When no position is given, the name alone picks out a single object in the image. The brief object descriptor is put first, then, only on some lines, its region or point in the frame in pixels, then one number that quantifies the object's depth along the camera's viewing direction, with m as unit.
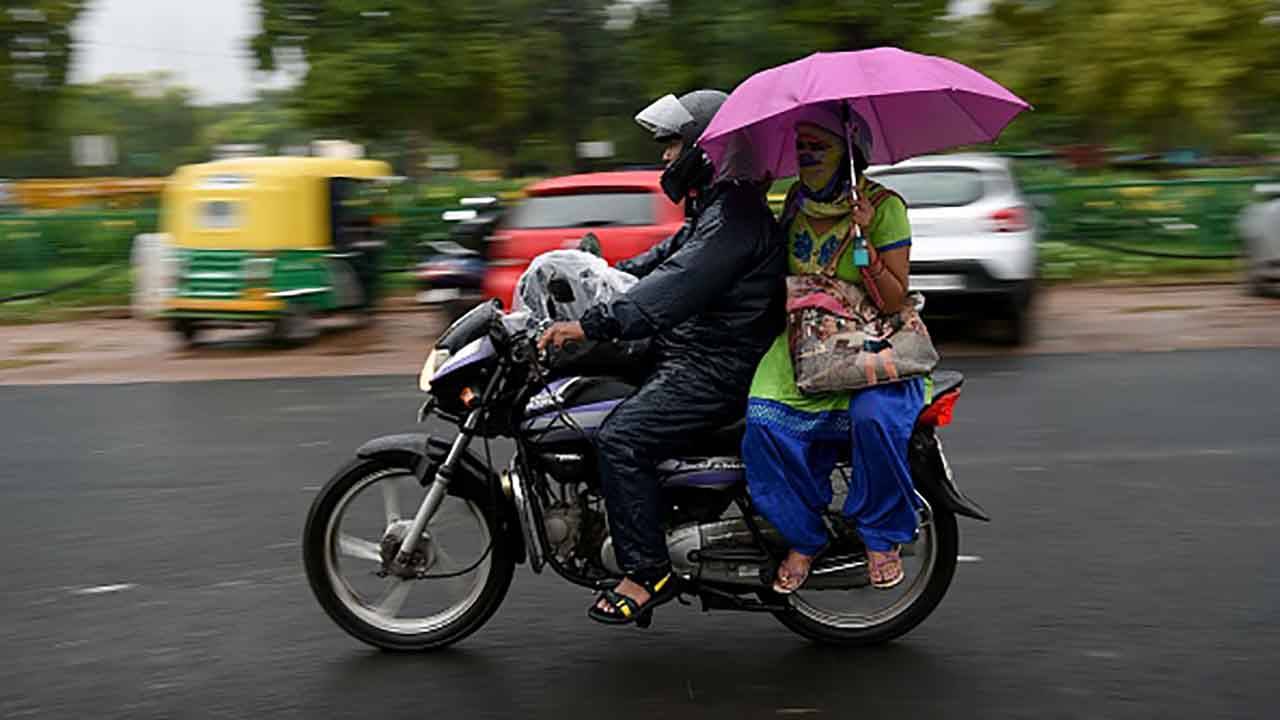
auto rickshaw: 14.88
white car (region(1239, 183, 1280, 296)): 16.08
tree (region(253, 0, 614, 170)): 26.86
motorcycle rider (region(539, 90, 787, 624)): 4.77
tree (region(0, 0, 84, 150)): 36.00
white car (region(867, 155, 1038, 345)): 13.22
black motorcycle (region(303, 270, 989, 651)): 4.98
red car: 12.13
